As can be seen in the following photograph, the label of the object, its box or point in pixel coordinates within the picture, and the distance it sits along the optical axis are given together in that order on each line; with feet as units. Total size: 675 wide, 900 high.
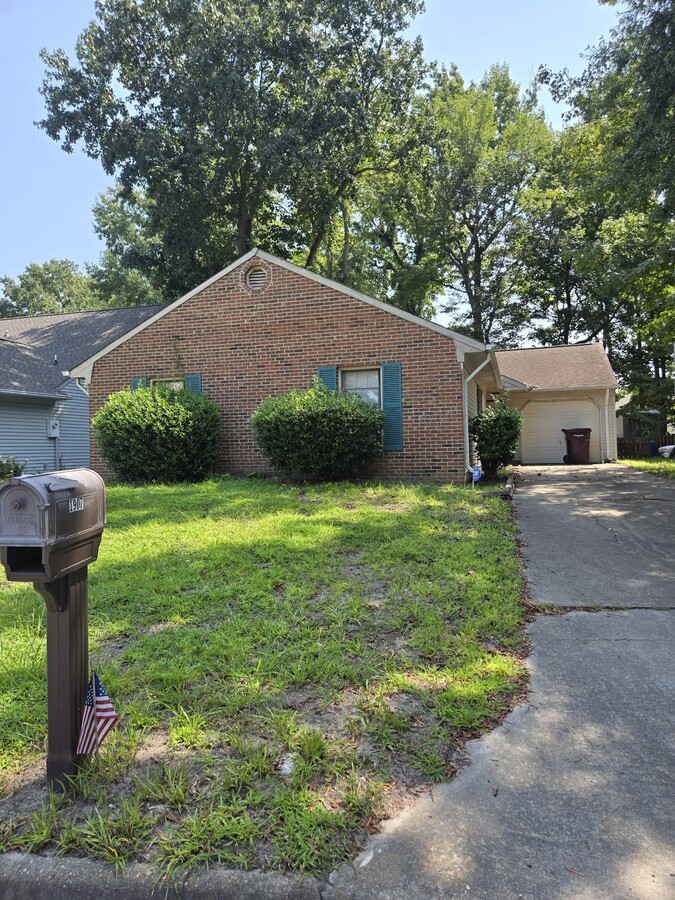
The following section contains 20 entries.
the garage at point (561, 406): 60.54
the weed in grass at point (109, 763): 6.93
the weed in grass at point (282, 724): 7.97
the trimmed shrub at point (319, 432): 32.17
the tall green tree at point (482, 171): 74.79
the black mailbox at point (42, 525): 6.07
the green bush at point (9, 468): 42.80
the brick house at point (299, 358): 34.58
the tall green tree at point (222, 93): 57.31
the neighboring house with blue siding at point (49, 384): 50.08
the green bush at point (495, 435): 34.99
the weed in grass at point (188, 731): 7.88
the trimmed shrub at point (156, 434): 35.42
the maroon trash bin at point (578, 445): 59.06
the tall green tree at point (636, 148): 27.71
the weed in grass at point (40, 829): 6.15
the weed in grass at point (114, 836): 5.95
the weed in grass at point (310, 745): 7.50
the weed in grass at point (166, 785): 6.70
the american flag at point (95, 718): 6.82
